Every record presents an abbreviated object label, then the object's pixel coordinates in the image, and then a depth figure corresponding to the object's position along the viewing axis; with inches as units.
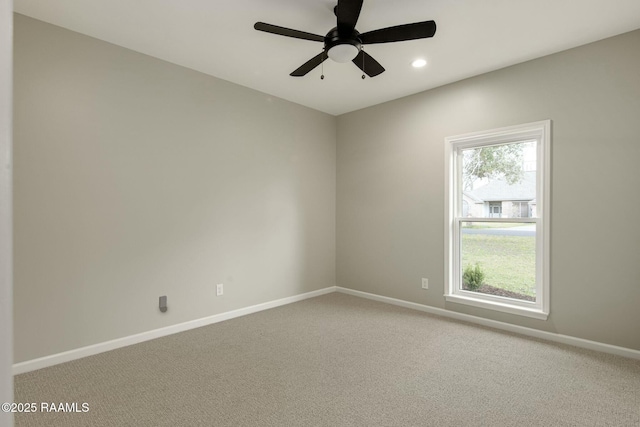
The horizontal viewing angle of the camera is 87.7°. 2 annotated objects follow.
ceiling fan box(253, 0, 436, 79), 80.4
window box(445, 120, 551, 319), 125.6
